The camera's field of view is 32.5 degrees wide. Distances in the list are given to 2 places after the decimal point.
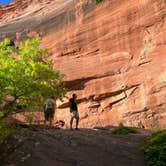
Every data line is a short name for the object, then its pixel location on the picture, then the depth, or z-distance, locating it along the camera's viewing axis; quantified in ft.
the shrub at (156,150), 31.21
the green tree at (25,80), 30.37
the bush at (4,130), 29.78
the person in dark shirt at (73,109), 39.38
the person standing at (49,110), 41.56
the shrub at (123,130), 41.39
